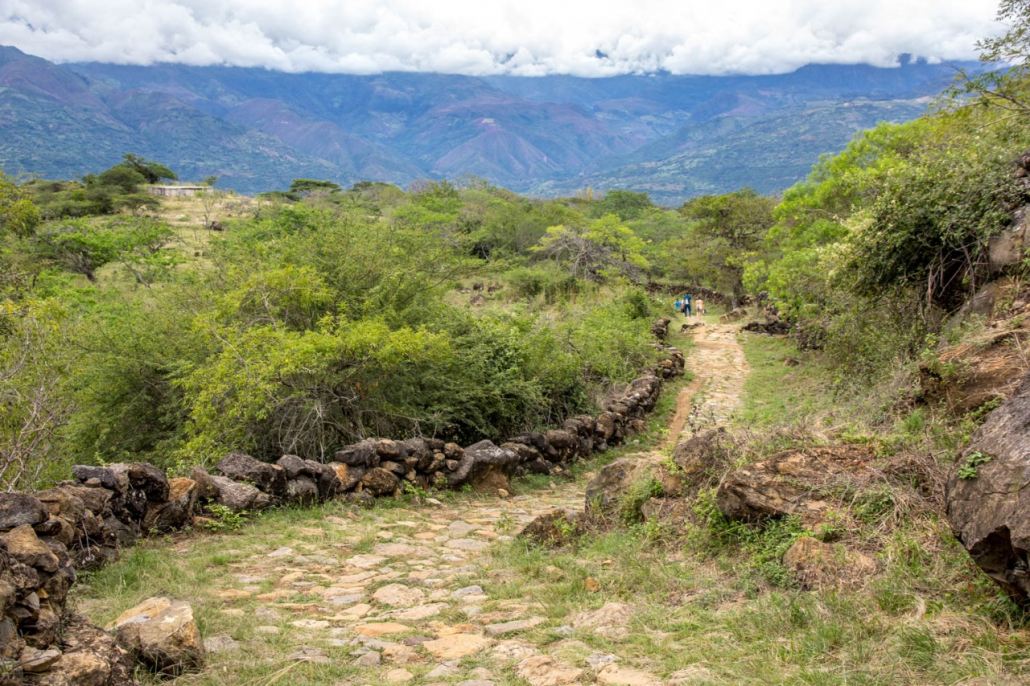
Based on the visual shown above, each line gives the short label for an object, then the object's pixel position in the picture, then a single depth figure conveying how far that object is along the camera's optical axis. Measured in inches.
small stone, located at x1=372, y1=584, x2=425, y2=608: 188.2
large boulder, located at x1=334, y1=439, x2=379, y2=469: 295.0
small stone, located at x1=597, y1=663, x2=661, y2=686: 128.1
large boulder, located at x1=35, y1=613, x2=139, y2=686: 112.9
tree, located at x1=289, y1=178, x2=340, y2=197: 2253.2
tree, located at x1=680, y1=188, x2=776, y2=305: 1268.5
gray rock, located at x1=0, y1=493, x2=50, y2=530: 147.4
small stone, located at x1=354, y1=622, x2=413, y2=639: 162.7
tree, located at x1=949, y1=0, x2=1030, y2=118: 375.9
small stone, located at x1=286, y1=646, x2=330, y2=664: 142.4
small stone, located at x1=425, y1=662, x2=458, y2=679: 138.5
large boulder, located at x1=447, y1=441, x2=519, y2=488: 325.1
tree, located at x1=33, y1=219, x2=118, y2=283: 988.6
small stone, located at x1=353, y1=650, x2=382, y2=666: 144.0
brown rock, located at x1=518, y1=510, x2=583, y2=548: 231.5
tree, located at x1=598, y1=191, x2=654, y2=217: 2603.3
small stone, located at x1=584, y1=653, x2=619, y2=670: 137.5
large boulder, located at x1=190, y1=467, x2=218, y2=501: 245.3
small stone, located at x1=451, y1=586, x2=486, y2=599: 192.1
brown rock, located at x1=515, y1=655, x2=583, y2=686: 132.1
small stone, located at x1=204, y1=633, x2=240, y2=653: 144.1
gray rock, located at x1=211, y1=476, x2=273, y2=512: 247.6
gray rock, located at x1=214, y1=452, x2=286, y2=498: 262.1
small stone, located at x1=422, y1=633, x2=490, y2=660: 149.6
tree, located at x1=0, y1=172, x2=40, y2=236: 564.7
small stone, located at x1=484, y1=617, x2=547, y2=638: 161.2
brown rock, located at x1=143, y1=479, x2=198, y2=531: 221.3
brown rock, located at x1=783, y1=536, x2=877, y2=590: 153.4
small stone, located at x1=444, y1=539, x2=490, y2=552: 241.3
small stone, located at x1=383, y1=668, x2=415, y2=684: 136.6
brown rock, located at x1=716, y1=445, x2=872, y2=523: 186.9
